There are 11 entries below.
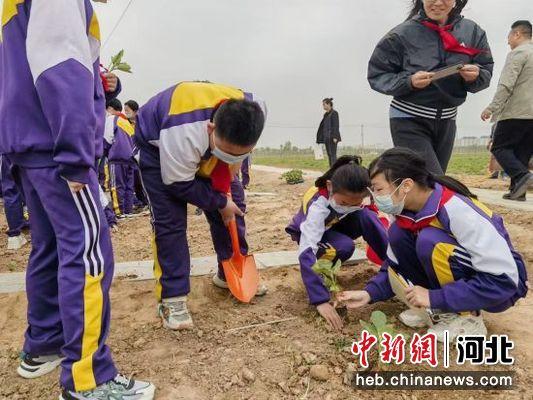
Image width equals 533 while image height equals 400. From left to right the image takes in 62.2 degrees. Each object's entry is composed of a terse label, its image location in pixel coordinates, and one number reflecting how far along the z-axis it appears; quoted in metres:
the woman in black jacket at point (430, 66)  2.75
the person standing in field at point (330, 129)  10.59
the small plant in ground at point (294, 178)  9.92
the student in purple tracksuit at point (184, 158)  1.99
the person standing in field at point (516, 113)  4.91
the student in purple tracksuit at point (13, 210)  4.45
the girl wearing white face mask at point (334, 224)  2.36
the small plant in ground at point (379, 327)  1.81
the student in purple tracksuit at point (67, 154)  1.47
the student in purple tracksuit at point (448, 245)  1.85
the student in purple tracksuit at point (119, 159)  5.75
